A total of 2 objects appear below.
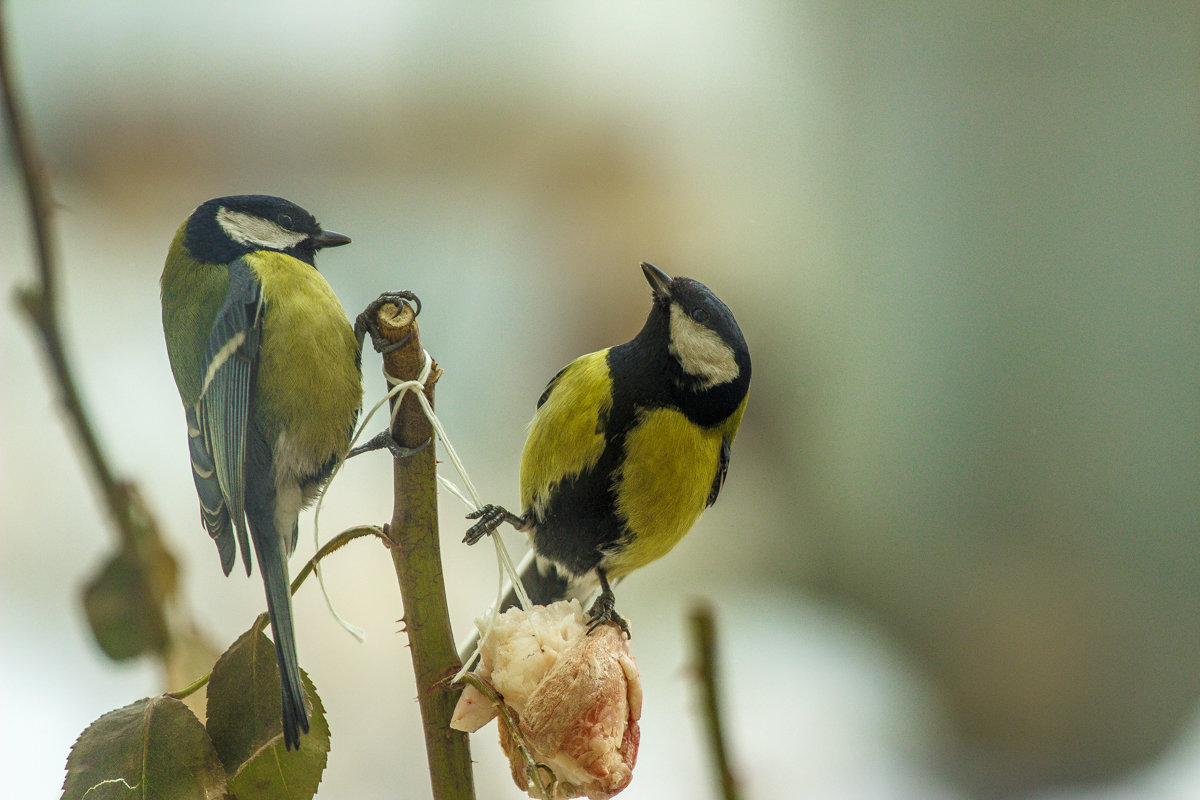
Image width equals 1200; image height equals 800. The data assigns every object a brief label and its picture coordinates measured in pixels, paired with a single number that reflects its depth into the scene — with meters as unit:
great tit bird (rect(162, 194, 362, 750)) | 4.76
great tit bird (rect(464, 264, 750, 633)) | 4.81
